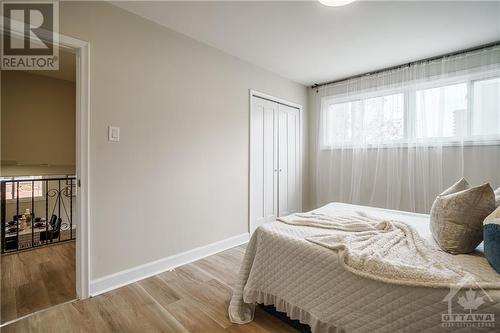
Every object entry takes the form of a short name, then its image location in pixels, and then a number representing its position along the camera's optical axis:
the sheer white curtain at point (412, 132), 2.78
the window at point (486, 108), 2.68
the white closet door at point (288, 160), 3.93
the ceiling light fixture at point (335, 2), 1.77
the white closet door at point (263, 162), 3.44
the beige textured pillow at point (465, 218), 1.26
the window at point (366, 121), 3.37
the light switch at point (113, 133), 2.08
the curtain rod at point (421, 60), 2.76
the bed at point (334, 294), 0.98
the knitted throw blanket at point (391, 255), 1.07
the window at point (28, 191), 4.03
